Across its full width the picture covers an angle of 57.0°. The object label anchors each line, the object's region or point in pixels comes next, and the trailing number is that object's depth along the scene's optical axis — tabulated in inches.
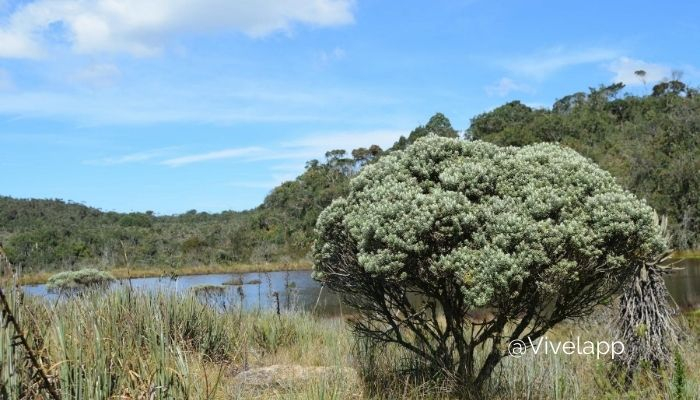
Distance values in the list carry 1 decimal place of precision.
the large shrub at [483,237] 185.2
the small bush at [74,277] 677.2
